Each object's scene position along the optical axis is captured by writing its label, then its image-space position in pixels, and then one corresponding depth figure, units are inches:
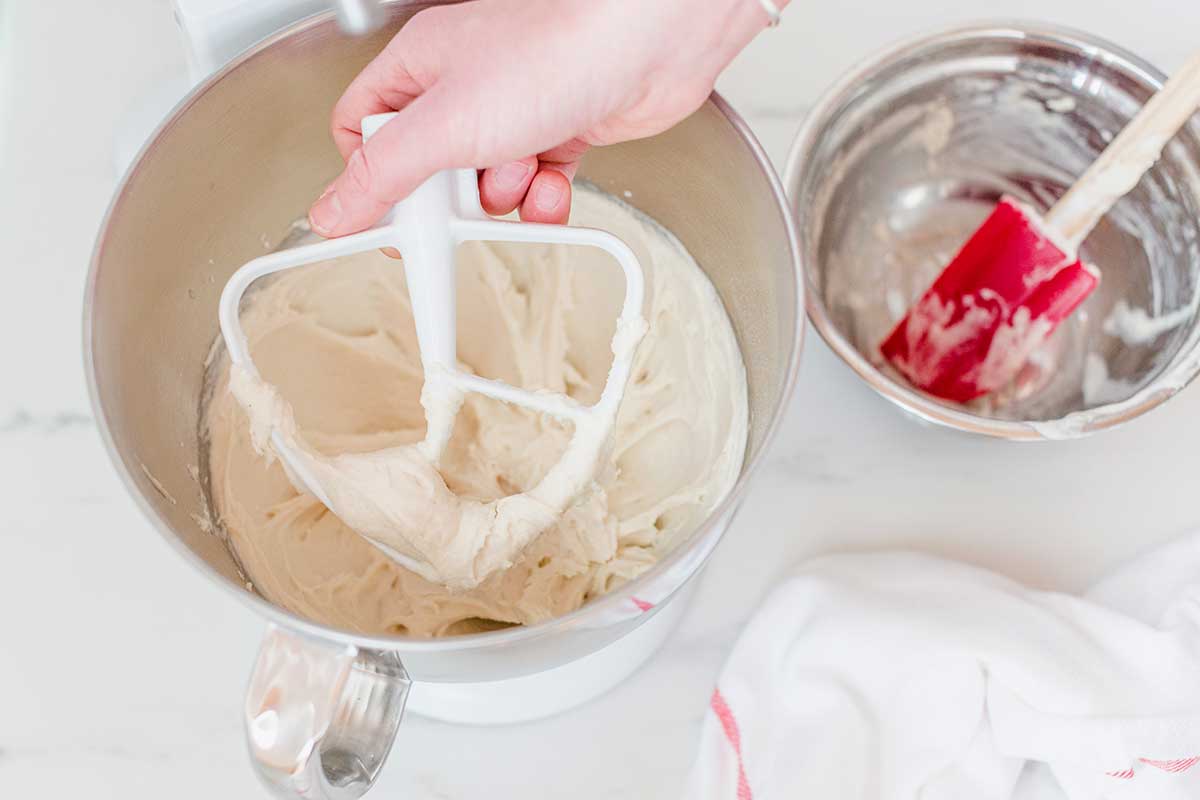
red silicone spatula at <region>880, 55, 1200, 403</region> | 30.2
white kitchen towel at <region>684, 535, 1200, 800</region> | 27.9
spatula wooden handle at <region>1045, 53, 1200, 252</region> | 29.1
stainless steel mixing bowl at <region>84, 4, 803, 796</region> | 20.5
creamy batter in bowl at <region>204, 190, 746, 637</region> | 27.4
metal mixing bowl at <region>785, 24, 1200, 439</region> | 32.7
